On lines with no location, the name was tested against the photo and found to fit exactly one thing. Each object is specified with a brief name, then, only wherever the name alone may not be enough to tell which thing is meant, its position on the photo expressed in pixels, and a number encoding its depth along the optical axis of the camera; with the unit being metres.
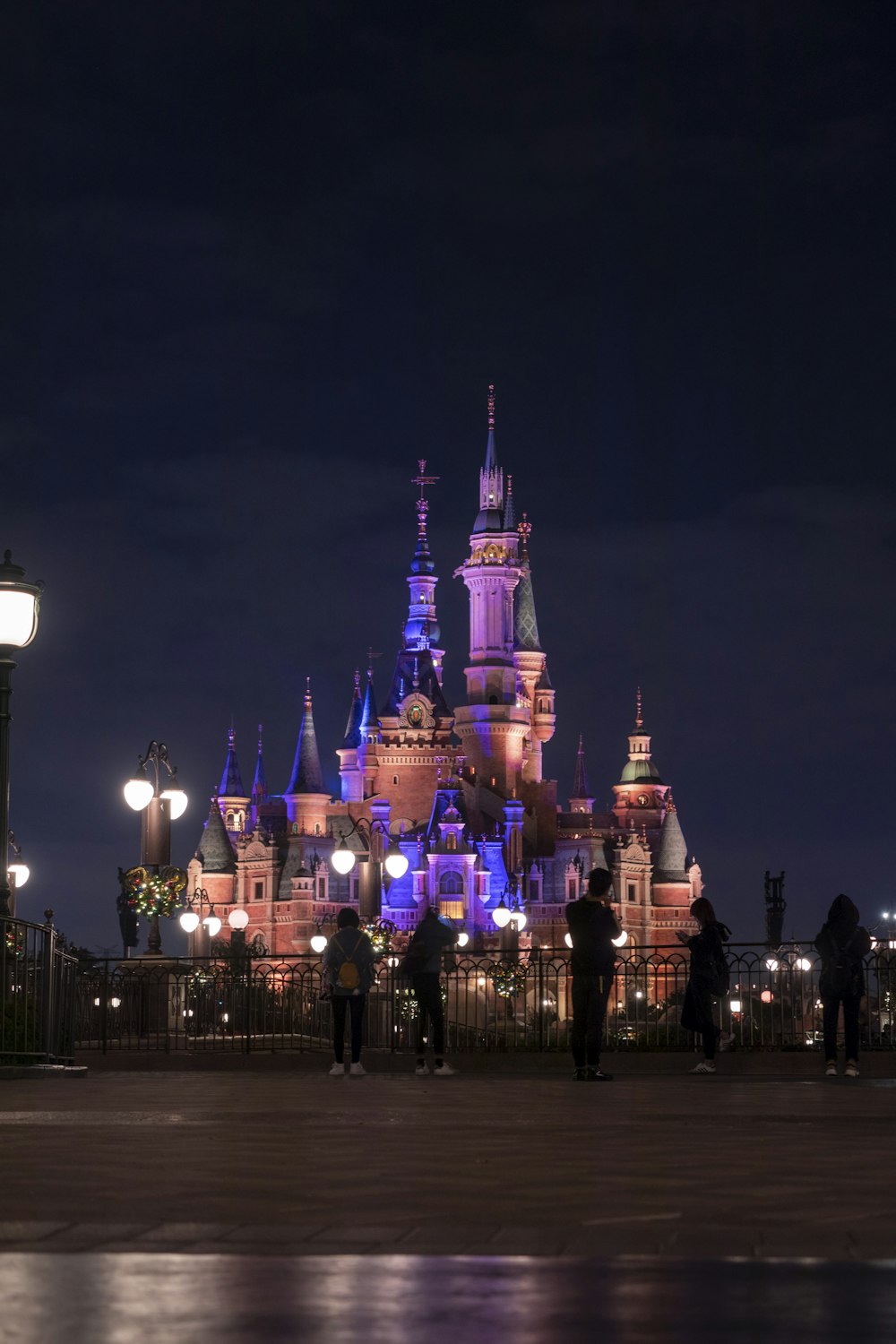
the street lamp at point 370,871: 39.19
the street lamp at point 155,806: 30.08
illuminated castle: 141.12
